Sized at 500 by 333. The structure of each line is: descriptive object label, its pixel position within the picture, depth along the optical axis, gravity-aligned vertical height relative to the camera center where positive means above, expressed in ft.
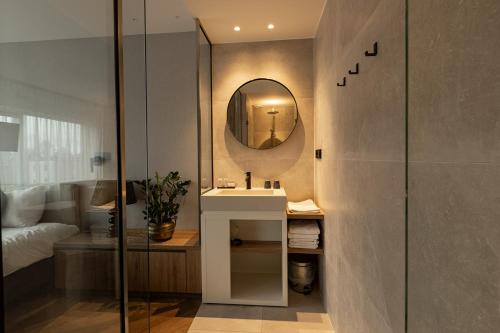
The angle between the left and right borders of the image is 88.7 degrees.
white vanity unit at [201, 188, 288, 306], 6.79 -2.35
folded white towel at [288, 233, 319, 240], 6.89 -2.06
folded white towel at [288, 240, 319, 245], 6.90 -2.22
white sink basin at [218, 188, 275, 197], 7.91 -0.96
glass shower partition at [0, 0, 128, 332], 2.39 -0.05
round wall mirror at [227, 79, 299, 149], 8.43 +1.58
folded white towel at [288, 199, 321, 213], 7.11 -1.34
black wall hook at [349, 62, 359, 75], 3.85 +1.38
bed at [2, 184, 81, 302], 2.41 -0.83
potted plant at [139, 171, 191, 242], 7.19 -1.24
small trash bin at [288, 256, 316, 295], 7.47 -3.34
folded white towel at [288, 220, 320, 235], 6.89 -1.83
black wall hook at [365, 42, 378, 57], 3.14 +1.36
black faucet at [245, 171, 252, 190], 8.29 -0.58
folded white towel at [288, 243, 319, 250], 6.90 -2.31
